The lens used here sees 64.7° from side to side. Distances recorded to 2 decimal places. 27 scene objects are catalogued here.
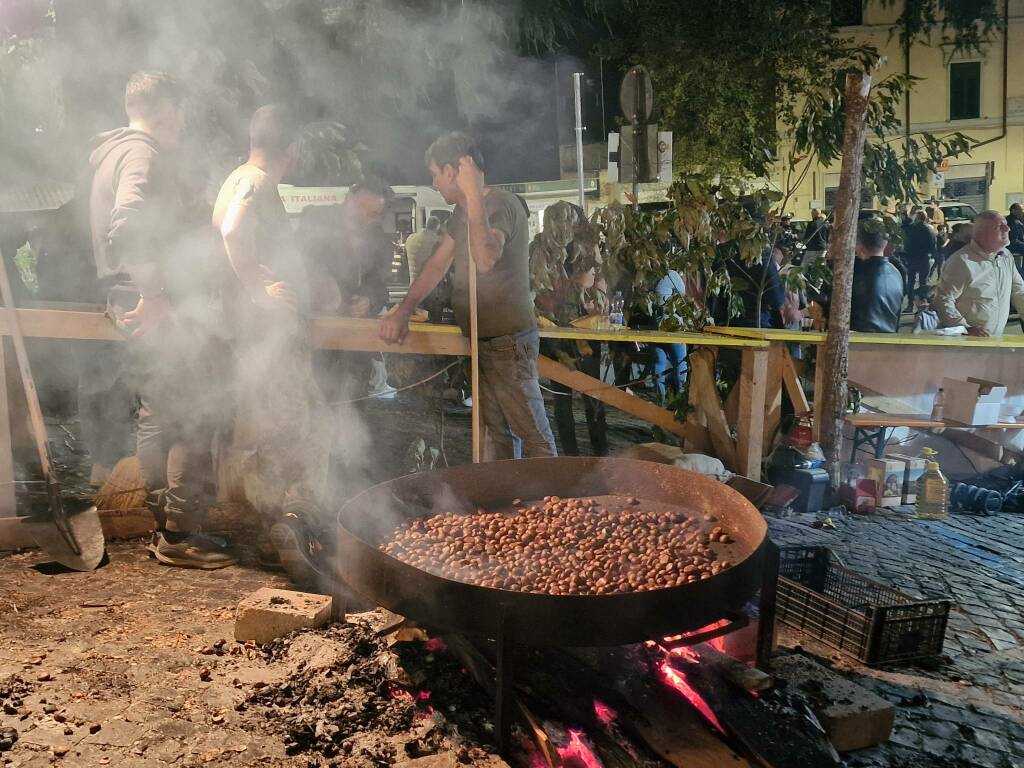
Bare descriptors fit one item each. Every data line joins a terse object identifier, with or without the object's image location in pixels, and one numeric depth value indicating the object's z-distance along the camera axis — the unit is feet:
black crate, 12.41
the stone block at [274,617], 12.54
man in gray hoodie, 15.78
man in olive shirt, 16.43
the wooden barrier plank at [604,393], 21.63
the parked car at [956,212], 59.49
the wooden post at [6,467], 17.33
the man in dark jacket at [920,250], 45.62
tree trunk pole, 21.67
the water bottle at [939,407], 22.88
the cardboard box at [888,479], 21.31
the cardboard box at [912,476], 21.52
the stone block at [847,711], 10.02
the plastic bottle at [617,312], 25.10
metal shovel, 15.81
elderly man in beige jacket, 24.64
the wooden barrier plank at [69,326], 17.08
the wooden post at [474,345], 15.24
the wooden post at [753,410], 21.25
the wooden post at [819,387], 22.21
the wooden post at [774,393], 22.29
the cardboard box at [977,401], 22.04
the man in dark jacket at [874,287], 24.61
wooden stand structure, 17.21
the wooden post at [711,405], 22.11
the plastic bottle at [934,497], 20.79
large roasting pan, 8.66
